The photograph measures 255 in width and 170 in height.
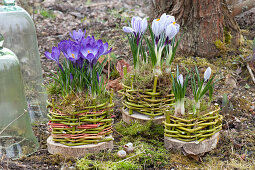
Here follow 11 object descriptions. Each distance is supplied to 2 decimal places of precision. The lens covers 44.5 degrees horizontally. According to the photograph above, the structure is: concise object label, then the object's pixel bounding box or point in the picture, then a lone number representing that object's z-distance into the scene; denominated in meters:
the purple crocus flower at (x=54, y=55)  2.07
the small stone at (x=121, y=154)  2.12
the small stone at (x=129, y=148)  2.19
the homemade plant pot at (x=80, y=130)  2.09
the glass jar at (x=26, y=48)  2.72
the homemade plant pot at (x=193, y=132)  2.14
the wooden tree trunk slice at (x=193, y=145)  2.18
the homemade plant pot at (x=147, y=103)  2.46
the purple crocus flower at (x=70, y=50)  2.00
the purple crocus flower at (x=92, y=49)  2.00
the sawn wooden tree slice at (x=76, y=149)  2.13
